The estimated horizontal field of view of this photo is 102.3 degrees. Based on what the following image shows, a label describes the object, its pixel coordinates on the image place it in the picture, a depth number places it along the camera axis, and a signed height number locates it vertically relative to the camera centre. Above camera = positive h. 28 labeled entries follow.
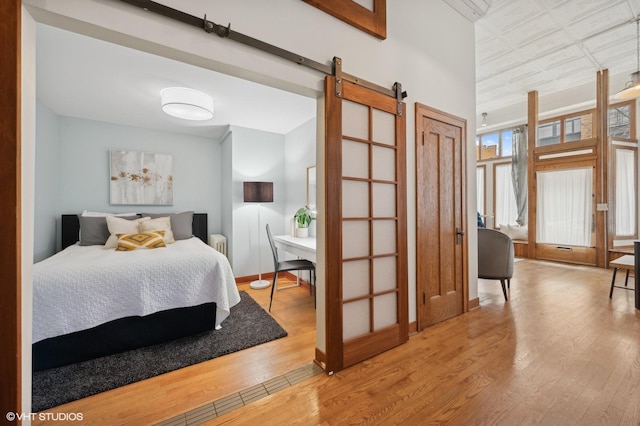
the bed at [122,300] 1.94 -0.74
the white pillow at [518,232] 6.09 -0.50
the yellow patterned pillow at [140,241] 2.98 -0.34
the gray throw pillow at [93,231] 3.42 -0.24
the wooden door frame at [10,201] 1.01 +0.05
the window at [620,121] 4.88 +1.73
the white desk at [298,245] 3.01 -0.43
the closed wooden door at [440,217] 2.48 -0.06
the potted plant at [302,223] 3.90 -0.17
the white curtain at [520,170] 6.21 +1.01
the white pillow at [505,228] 6.40 -0.42
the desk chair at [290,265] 3.23 -0.68
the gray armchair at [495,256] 3.27 -0.57
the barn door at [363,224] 1.86 -0.10
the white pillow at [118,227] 3.28 -0.19
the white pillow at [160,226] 3.57 -0.20
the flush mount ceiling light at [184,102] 2.88 +1.25
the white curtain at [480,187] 7.19 +0.68
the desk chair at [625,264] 3.06 -0.64
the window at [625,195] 4.82 +0.30
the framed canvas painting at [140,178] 4.05 +0.56
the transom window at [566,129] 5.19 +1.74
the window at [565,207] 5.07 +0.09
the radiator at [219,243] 4.38 -0.52
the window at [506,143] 6.57 +1.78
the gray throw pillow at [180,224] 3.94 -0.18
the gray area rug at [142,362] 1.73 -1.19
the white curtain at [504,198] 6.69 +0.35
